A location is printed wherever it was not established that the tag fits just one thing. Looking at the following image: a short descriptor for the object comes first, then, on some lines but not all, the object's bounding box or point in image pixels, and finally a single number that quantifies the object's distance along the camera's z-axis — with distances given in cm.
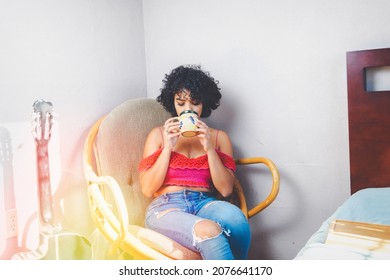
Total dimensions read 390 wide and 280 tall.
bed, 118
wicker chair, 95
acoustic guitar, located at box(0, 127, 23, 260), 99
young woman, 96
